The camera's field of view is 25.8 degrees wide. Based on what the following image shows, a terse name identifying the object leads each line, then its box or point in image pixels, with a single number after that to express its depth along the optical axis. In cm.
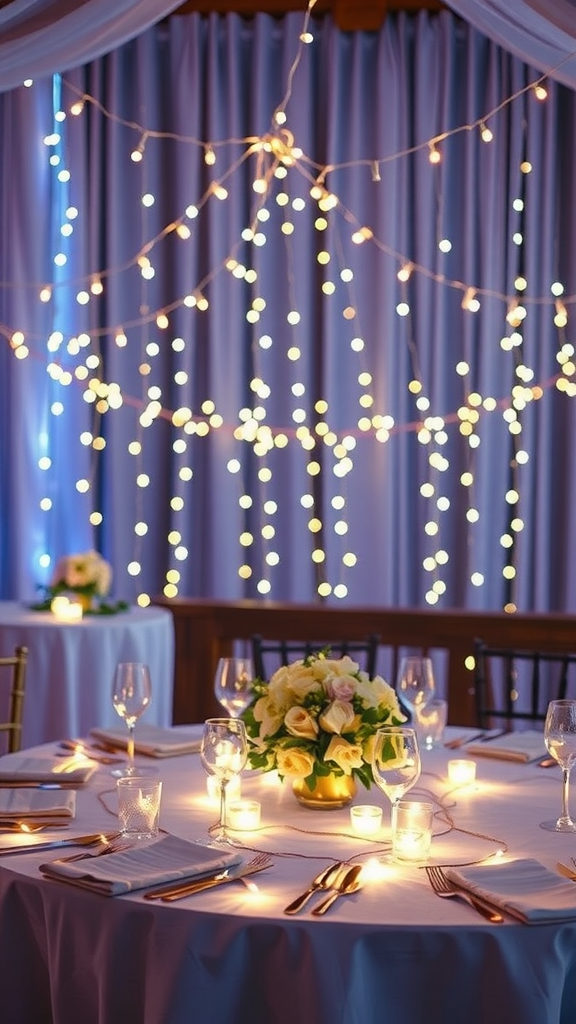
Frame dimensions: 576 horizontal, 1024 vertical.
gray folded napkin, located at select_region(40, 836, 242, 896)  159
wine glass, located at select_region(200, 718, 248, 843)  180
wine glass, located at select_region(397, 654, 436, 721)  243
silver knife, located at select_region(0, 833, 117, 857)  178
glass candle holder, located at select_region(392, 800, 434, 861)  176
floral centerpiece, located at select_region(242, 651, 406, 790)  196
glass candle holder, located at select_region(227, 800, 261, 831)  192
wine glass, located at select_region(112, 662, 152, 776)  226
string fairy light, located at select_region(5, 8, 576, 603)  544
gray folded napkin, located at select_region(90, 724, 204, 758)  243
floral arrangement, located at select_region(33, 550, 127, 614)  435
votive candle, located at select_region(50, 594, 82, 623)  423
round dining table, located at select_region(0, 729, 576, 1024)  150
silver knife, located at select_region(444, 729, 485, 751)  257
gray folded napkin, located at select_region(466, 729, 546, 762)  246
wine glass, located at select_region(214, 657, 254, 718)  238
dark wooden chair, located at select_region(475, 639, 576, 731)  313
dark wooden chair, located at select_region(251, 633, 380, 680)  324
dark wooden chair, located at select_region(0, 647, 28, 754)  279
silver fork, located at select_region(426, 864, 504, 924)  153
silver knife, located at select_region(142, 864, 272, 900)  158
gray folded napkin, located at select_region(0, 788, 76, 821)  195
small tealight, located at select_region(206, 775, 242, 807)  206
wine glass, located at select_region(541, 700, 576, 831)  193
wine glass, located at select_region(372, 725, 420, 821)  175
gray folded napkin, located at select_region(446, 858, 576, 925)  153
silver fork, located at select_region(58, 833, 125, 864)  171
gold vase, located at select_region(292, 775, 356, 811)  205
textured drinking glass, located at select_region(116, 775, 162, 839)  176
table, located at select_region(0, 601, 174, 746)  401
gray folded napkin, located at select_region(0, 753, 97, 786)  218
